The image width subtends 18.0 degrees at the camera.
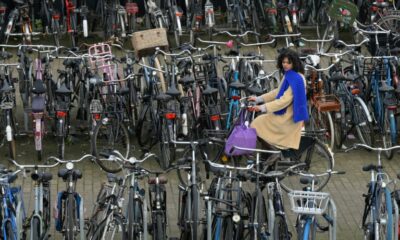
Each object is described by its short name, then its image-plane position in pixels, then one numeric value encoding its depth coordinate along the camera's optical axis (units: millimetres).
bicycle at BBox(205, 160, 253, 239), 11070
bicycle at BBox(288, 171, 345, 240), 10625
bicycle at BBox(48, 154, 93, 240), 11219
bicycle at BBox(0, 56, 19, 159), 13922
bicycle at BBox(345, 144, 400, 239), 11188
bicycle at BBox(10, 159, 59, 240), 11078
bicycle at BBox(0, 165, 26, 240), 11000
